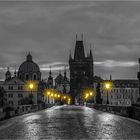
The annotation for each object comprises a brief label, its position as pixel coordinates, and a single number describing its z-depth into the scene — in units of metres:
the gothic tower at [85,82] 198.25
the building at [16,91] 152.88
